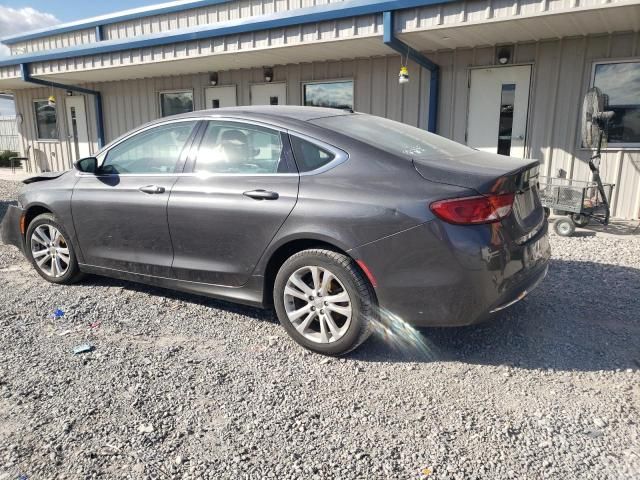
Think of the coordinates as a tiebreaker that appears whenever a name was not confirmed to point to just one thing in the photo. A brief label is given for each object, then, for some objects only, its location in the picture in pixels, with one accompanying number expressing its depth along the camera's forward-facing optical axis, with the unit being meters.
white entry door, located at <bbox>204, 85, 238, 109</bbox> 11.02
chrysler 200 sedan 2.83
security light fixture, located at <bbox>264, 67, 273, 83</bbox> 10.30
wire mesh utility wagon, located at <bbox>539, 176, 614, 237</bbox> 6.57
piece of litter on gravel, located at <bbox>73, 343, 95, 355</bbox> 3.31
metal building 6.67
